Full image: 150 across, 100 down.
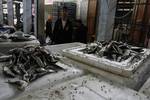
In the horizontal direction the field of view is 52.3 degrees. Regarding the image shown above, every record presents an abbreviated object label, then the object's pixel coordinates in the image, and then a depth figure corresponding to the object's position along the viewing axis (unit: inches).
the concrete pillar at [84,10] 221.3
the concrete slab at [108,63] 62.3
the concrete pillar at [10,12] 223.8
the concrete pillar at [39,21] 154.1
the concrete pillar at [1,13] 240.4
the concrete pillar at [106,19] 115.3
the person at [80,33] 209.6
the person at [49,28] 185.8
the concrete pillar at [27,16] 175.8
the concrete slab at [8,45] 95.2
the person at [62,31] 165.8
